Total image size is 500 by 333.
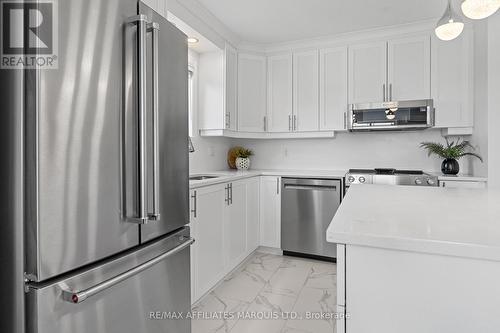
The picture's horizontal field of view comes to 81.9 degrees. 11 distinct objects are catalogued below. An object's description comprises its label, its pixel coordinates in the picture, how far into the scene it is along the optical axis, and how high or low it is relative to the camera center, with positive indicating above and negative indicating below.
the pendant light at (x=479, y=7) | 1.25 +0.67
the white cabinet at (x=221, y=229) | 2.14 -0.62
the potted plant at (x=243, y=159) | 3.66 +0.01
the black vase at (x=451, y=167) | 2.84 -0.08
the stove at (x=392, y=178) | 2.73 -0.18
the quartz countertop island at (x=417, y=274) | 0.71 -0.30
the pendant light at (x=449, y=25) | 1.54 +0.73
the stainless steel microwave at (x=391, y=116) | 2.93 +0.46
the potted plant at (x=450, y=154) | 2.83 +0.05
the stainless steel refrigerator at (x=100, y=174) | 0.85 -0.05
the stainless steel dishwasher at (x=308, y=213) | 3.00 -0.58
